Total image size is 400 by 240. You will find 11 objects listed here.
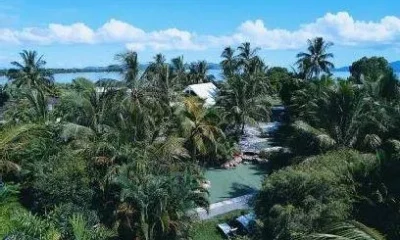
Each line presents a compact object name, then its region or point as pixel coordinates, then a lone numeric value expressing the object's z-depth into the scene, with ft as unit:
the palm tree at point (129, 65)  66.86
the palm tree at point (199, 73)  172.76
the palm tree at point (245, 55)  149.48
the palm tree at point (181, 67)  155.59
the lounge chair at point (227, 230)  58.53
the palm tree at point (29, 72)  144.04
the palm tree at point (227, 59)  174.29
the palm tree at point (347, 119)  65.98
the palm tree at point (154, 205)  51.55
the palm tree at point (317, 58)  155.02
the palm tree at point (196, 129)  79.61
